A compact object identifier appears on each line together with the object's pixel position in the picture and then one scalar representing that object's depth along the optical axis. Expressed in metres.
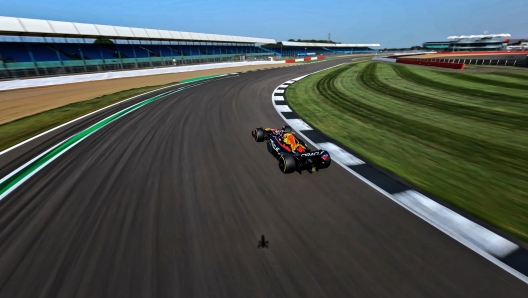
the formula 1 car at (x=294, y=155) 5.22
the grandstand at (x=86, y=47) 21.17
